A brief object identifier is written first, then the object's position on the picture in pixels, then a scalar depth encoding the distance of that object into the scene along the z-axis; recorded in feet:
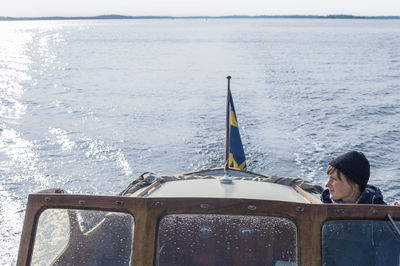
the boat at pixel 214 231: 9.82
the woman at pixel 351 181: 11.95
